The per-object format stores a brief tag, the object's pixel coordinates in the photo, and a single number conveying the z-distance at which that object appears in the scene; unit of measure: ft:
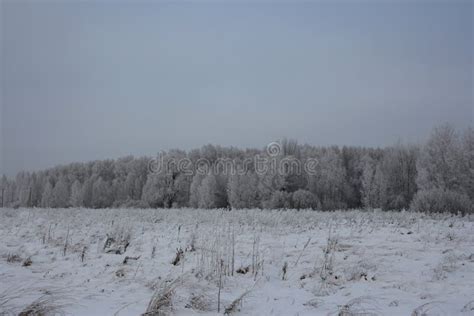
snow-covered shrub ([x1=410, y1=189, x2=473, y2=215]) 70.33
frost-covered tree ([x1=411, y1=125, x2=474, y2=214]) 98.22
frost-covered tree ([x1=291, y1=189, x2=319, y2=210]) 123.85
